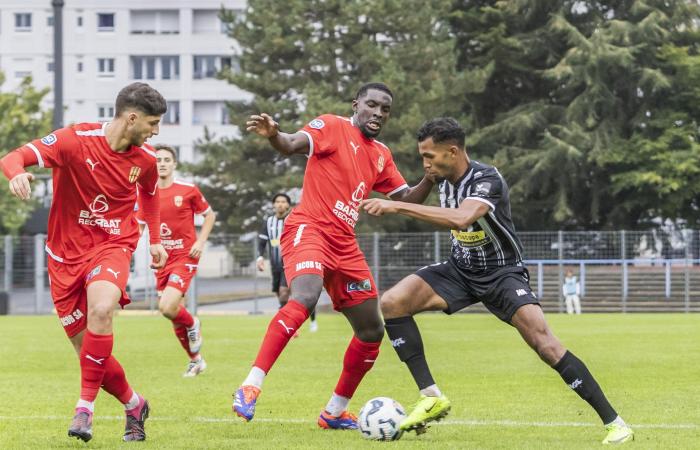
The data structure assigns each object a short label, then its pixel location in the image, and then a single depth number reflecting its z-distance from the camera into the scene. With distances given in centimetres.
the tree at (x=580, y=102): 4375
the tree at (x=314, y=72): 4300
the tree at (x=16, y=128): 5166
